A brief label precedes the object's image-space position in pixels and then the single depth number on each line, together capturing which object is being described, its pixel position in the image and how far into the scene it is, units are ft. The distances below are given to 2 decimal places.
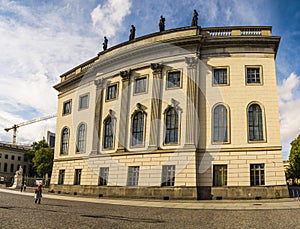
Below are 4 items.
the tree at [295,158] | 158.16
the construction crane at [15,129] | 499.51
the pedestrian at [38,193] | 69.46
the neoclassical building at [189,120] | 84.64
